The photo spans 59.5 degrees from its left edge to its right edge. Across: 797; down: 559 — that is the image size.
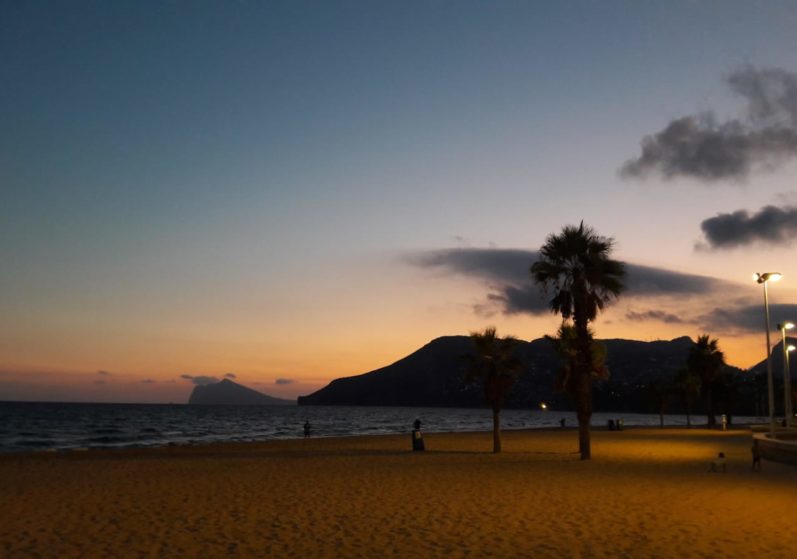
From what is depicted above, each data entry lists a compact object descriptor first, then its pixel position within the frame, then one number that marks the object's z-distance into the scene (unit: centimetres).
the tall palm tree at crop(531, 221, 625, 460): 2750
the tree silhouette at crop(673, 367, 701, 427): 7344
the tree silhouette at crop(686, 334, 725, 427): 6931
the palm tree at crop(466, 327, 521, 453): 3186
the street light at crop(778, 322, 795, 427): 3623
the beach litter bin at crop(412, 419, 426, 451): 3562
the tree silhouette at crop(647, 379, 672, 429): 8175
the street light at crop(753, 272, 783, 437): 2868
